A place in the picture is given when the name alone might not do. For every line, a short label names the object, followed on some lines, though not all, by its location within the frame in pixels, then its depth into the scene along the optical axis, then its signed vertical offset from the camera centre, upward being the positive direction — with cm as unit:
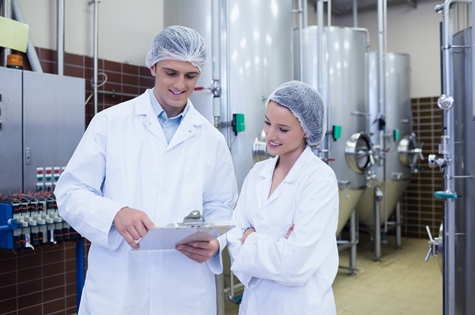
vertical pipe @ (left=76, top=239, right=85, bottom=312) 260 -62
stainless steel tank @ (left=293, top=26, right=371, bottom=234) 381 +59
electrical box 258 +24
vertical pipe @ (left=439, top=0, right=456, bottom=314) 229 -4
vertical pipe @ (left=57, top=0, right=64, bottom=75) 300 +89
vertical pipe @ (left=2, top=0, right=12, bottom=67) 270 +95
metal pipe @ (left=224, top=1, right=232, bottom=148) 277 +70
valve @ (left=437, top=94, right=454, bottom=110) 224 +31
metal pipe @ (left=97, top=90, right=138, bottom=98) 332 +56
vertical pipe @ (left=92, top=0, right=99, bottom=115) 323 +89
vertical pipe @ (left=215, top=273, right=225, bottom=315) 258 -79
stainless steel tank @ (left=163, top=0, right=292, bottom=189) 280 +68
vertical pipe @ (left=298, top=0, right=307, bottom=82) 345 +105
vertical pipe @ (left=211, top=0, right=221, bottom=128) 277 +65
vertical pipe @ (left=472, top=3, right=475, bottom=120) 198 +48
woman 130 -19
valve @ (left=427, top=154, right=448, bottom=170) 229 +0
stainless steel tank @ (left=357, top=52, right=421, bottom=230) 458 +27
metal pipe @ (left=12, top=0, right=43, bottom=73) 284 +70
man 135 -9
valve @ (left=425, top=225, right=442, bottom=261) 245 -48
